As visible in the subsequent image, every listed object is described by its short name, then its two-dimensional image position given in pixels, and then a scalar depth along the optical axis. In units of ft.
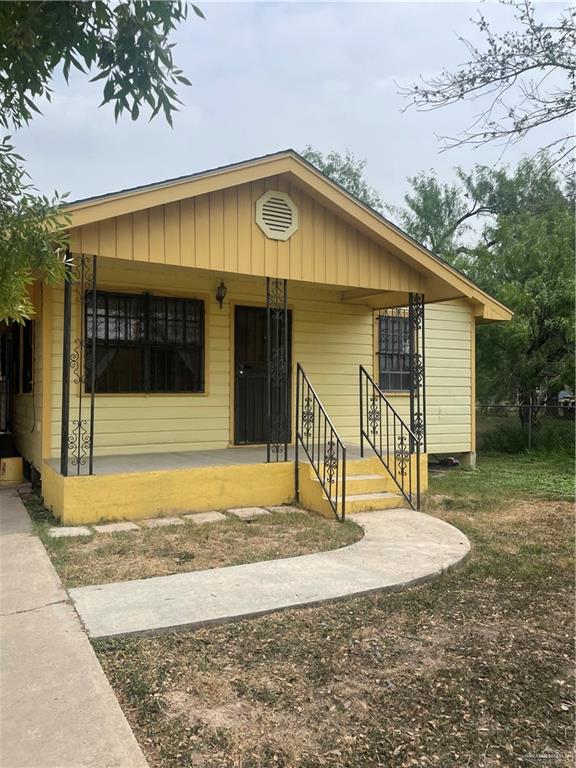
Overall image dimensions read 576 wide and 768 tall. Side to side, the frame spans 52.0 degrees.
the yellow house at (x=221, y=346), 19.08
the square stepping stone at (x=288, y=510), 20.07
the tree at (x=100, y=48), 6.16
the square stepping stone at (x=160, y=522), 18.00
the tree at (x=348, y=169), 80.18
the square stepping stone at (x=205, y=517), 18.60
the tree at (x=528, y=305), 39.17
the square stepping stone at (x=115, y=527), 17.25
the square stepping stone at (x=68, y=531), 16.44
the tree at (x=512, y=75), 14.01
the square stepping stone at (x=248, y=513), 19.20
